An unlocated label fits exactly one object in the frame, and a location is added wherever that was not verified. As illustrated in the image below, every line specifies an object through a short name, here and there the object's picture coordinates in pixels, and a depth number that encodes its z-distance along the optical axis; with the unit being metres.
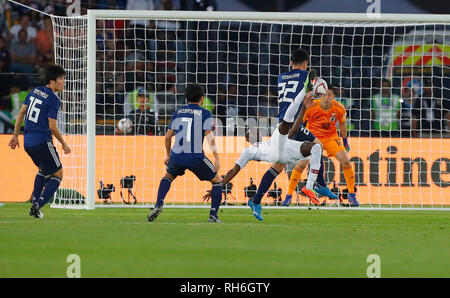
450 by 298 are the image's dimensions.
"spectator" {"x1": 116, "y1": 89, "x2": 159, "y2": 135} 16.97
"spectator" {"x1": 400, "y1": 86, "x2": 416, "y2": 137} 17.88
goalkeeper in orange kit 14.80
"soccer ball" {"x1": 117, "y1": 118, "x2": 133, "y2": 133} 17.08
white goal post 14.49
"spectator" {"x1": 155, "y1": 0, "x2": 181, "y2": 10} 21.84
